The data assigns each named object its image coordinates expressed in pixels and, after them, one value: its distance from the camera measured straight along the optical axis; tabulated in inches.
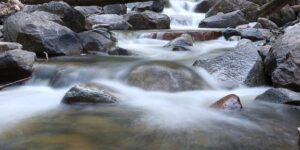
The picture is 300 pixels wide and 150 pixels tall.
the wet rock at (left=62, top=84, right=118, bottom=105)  216.5
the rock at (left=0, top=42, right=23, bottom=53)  299.9
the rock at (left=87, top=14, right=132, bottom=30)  523.5
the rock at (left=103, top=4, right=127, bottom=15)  667.4
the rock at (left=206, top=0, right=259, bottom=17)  674.8
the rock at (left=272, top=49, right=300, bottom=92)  235.1
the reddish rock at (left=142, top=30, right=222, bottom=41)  462.0
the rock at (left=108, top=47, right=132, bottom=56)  361.8
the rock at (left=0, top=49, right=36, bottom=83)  258.2
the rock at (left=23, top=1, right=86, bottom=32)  388.8
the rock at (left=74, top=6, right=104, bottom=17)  618.9
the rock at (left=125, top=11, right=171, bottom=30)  556.1
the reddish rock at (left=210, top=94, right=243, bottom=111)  210.7
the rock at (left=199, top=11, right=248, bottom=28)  578.6
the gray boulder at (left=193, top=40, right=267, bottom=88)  264.5
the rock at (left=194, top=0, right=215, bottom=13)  768.3
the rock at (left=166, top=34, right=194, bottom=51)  388.1
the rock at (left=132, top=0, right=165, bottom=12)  727.1
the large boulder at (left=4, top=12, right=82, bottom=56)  321.7
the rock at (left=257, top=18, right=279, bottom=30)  515.2
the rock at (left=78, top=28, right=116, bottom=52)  363.6
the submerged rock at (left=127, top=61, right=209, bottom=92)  248.1
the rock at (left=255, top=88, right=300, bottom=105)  217.5
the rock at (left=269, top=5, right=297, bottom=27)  589.0
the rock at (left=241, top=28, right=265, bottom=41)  425.1
